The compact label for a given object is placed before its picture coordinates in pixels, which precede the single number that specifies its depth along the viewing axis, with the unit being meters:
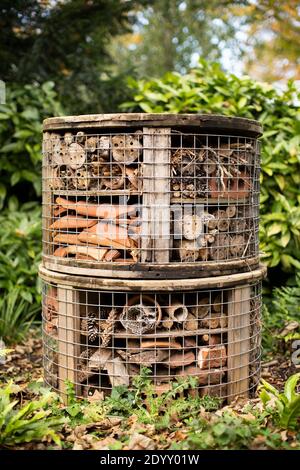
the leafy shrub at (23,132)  5.71
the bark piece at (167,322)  3.55
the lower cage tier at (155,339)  3.56
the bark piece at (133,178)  3.49
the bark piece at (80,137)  3.59
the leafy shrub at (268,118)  5.54
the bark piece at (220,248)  3.62
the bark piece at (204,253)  3.59
